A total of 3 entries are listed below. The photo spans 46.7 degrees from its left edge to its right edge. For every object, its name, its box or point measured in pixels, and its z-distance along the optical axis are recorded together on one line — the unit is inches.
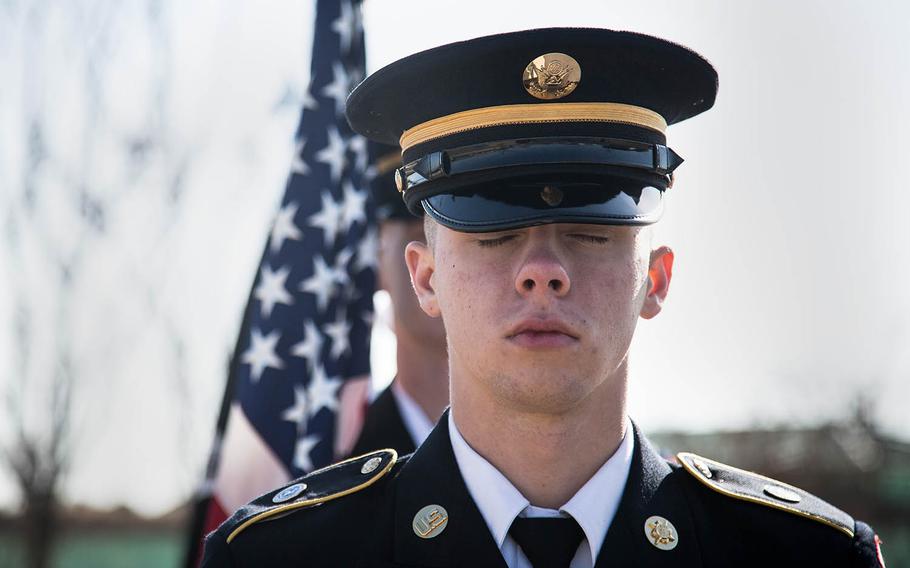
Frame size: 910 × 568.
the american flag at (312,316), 199.2
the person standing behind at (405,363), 195.8
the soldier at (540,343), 103.7
